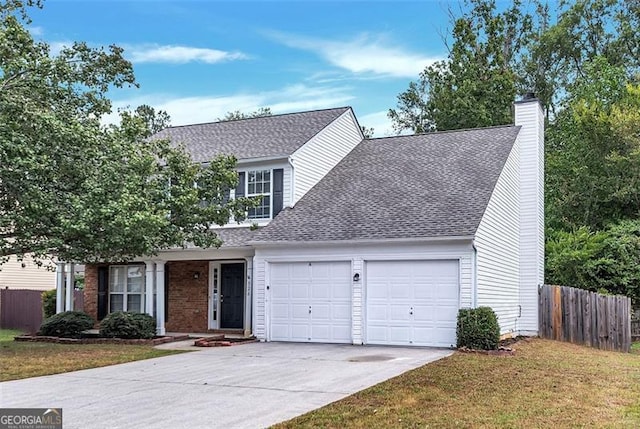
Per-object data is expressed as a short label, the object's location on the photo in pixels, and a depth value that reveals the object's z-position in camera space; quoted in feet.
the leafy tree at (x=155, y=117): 160.76
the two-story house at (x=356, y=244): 52.49
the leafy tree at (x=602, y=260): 76.89
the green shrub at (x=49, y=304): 76.43
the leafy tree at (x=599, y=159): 86.71
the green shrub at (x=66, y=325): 62.95
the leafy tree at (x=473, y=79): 113.50
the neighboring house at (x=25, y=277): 103.30
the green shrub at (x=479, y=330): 47.93
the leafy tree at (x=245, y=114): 150.71
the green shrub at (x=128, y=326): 59.11
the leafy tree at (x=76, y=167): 46.32
